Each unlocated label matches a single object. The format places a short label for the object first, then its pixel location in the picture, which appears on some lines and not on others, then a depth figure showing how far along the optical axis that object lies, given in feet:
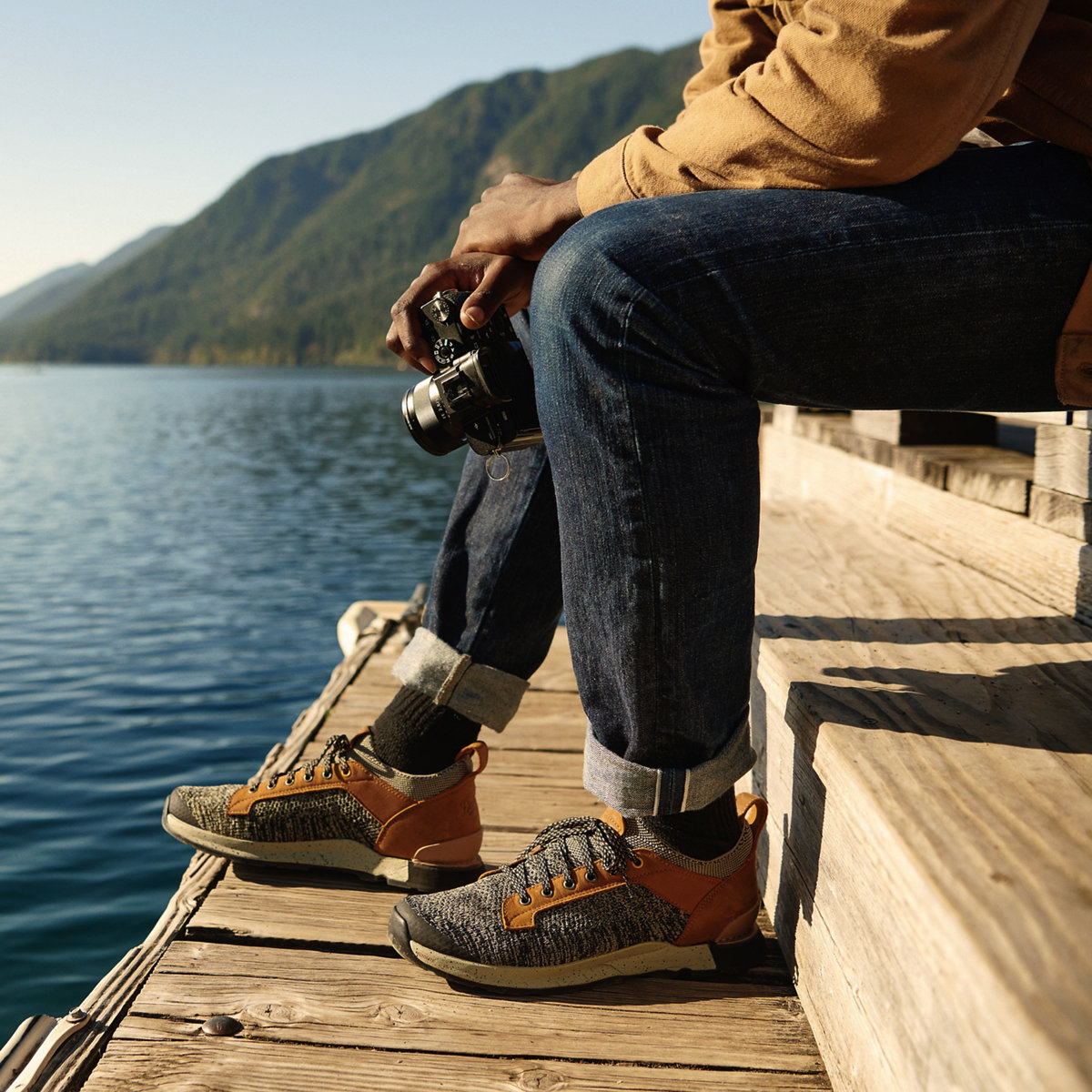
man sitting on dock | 3.71
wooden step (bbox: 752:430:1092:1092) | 2.56
